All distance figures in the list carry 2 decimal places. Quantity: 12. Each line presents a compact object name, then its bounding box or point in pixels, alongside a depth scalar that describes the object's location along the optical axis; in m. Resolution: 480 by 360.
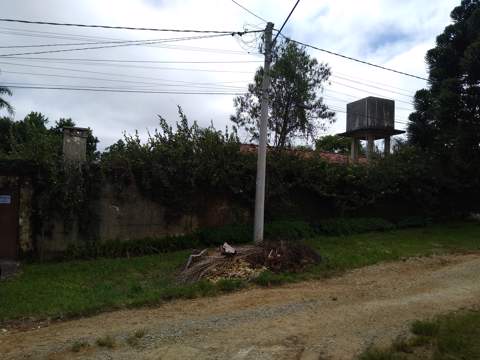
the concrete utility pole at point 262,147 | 12.09
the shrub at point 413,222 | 17.14
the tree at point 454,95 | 15.87
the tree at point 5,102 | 26.45
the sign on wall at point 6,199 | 11.24
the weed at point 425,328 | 5.42
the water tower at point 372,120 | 22.95
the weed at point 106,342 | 5.43
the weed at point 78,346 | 5.35
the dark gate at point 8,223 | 11.23
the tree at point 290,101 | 15.48
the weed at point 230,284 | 8.44
